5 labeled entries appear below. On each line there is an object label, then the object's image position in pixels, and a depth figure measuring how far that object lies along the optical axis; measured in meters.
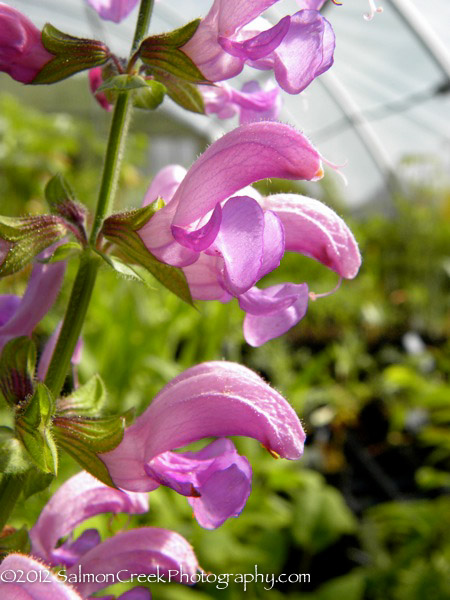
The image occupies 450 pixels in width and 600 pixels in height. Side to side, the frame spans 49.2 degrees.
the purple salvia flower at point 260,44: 0.06
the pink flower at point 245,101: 0.08
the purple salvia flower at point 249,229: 0.06
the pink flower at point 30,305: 0.08
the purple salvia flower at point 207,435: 0.06
